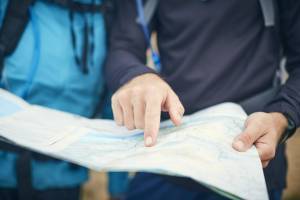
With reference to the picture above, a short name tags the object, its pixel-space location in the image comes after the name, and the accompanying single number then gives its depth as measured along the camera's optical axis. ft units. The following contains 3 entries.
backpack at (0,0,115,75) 2.81
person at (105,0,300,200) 2.49
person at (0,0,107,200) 2.87
